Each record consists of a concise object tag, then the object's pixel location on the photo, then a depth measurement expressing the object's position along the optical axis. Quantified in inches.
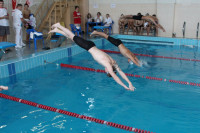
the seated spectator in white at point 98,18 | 485.1
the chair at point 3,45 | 192.4
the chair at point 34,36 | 284.4
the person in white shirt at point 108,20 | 477.5
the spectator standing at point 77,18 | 438.3
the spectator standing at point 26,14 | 316.6
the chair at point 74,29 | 363.6
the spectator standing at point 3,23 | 261.2
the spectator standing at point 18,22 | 279.7
